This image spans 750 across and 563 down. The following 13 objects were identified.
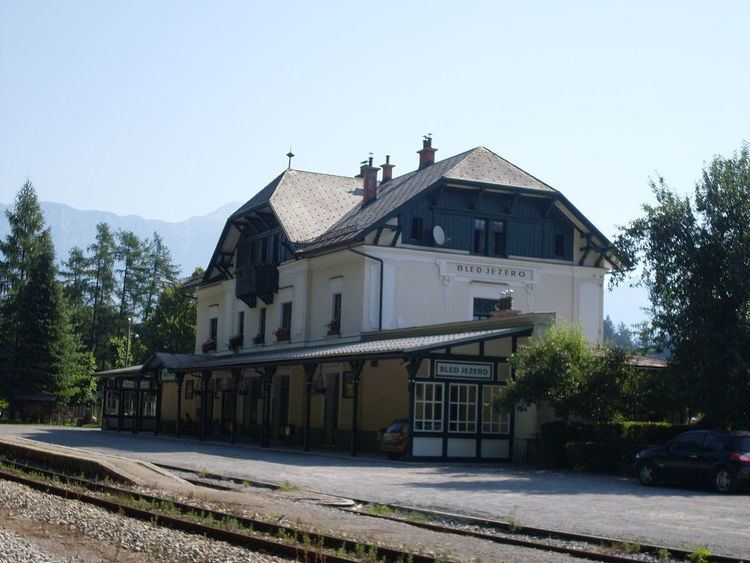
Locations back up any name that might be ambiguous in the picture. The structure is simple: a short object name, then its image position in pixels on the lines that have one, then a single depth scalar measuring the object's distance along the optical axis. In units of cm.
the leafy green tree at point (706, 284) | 2605
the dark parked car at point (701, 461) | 2133
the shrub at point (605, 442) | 2608
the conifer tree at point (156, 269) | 9312
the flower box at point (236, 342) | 4775
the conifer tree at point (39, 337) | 6269
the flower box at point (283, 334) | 4275
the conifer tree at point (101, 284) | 8888
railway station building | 2972
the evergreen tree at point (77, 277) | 8969
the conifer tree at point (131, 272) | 9188
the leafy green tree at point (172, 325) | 7212
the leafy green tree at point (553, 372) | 2728
